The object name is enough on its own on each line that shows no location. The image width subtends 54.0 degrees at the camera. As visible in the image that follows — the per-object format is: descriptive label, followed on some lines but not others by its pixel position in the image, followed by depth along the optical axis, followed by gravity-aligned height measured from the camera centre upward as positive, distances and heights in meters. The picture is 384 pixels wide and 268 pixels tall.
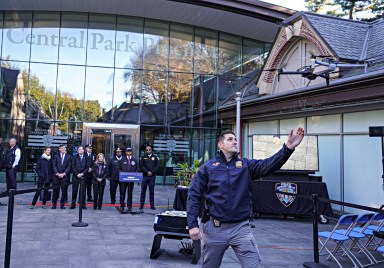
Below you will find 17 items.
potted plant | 10.65 -0.55
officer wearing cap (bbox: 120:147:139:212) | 10.95 -0.42
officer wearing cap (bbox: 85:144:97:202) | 11.55 -0.61
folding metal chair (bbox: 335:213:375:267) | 6.28 -1.28
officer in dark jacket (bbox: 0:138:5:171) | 11.24 -0.16
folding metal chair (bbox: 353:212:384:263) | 6.53 -1.28
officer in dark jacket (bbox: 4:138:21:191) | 11.34 -0.29
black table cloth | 10.15 -1.13
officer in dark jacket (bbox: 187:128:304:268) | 3.71 -0.45
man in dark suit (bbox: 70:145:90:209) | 10.95 -0.45
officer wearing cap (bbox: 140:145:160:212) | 11.38 -0.51
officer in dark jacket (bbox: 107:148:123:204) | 11.47 -0.44
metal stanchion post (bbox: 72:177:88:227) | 8.52 -1.56
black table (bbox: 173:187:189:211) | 9.89 -1.13
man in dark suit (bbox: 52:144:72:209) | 10.84 -0.51
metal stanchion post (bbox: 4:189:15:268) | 5.01 -1.03
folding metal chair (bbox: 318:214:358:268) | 6.15 -1.29
